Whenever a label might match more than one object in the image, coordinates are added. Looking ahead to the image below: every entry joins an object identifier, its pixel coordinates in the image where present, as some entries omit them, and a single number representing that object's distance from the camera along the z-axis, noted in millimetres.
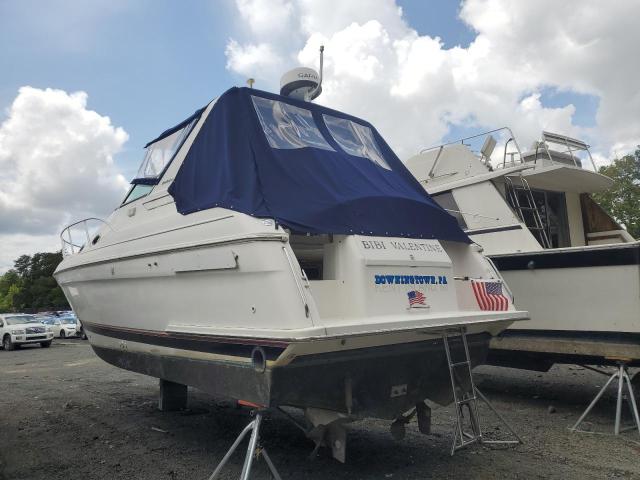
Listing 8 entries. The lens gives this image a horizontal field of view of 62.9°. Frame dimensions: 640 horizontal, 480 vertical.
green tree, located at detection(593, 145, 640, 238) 22652
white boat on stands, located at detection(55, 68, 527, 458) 3223
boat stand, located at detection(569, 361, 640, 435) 5195
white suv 18469
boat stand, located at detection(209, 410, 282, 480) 3021
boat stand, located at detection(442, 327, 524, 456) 3820
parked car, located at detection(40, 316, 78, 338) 24484
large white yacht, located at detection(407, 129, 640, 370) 5699
